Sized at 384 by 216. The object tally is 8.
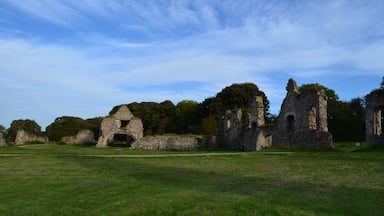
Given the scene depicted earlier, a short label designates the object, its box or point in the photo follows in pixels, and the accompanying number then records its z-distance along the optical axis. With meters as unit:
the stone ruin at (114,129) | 46.78
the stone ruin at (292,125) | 28.58
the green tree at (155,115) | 76.09
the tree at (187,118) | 72.84
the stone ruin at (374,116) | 26.52
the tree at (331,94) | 71.68
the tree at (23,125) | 78.89
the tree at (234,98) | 64.94
